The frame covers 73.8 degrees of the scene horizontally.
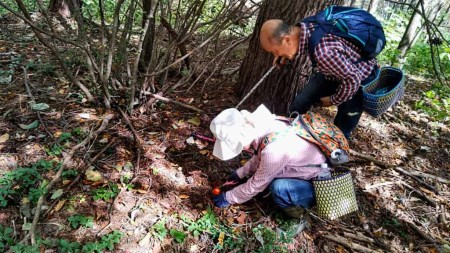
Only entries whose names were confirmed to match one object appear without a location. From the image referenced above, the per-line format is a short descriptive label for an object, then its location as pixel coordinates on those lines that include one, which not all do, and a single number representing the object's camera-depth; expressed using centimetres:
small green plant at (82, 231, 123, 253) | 196
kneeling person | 213
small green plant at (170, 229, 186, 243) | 218
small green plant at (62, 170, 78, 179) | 238
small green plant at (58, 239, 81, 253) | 194
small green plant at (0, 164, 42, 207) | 218
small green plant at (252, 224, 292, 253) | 224
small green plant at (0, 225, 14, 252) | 193
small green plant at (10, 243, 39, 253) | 186
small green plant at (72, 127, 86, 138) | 276
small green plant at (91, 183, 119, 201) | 230
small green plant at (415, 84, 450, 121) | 390
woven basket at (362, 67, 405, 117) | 245
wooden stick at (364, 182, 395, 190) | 295
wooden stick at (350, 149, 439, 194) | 309
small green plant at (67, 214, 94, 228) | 210
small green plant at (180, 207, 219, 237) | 227
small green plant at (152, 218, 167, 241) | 216
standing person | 214
